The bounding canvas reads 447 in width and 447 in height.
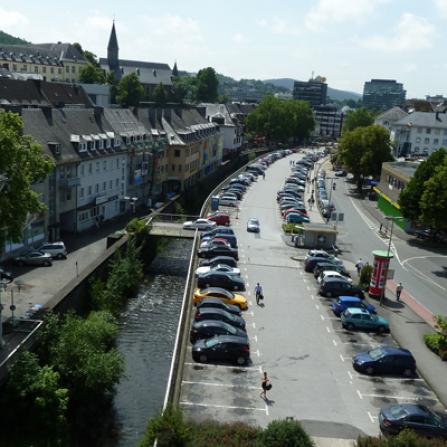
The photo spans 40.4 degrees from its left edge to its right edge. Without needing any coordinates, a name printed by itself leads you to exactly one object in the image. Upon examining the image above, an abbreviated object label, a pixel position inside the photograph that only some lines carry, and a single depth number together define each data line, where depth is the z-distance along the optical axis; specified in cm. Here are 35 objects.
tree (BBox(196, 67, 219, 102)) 19506
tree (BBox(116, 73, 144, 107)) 14212
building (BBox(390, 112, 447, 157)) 12344
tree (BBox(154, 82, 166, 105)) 17275
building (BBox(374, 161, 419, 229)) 7430
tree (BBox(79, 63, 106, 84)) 14050
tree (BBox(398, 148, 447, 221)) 6166
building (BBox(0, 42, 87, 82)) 15112
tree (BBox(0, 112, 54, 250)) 2759
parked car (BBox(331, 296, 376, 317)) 3847
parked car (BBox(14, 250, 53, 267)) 4534
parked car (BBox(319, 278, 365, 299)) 4219
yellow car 3878
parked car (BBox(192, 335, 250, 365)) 3039
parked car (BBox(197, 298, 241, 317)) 3638
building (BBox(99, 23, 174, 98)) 18912
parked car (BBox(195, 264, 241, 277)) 4378
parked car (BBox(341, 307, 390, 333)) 3616
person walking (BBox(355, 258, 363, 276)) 4957
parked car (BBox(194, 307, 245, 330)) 3447
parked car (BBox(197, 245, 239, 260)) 5031
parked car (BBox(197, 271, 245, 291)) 4209
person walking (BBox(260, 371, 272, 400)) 2684
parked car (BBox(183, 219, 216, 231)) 5931
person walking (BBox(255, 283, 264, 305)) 3991
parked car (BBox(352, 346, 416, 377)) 3014
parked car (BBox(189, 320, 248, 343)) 3250
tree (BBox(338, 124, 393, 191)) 9756
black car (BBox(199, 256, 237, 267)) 4675
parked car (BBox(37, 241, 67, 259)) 4747
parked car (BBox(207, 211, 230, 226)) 6400
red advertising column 4253
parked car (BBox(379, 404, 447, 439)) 2414
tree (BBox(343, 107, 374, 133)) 15188
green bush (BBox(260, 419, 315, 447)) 1889
